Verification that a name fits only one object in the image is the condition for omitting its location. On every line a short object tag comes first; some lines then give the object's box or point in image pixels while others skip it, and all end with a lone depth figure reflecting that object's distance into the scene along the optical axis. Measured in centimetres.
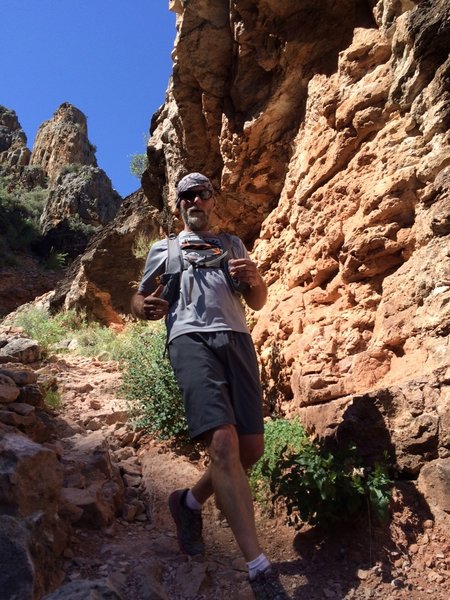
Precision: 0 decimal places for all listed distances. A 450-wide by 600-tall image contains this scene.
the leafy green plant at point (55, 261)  2195
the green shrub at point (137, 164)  1947
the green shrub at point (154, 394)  398
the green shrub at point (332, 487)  243
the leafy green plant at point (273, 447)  304
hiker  217
